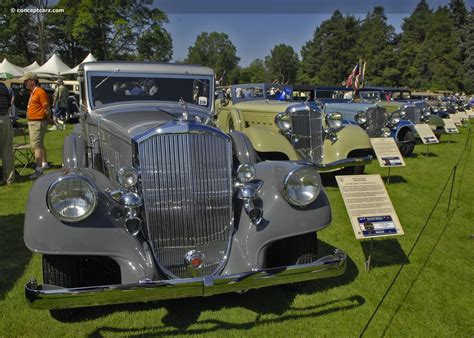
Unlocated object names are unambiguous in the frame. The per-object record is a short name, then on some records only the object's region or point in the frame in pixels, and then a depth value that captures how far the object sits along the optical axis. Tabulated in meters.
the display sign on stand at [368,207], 3.74
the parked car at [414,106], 13.69
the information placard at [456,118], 16.69
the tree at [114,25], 31.33
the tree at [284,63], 97.94
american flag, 15.37
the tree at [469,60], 52.16
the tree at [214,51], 92.56
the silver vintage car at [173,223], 2.60
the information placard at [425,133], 10.18
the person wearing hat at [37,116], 7.37
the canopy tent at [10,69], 23.75
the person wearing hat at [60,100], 14.28
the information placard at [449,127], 13.14
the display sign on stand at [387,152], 6.69
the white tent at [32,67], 25.65
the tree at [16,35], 39.20
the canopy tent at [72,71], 22.52
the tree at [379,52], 54.84
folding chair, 7.73
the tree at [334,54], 64.43
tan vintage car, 6.93
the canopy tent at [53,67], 24.20
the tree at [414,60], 54.22
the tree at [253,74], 81.06
